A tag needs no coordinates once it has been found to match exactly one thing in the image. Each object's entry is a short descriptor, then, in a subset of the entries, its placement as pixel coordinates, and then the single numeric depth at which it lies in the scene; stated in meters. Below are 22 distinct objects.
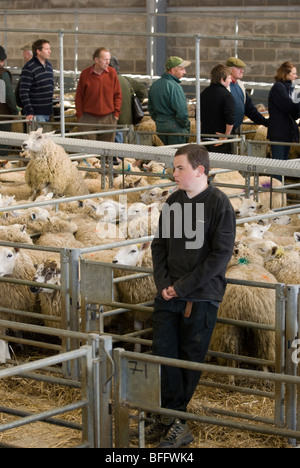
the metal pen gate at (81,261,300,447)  5.78
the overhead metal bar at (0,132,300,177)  10.79
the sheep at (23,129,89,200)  13.84
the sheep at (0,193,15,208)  12.41
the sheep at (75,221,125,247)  10.59
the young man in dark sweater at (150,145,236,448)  6.71
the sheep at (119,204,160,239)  10.71
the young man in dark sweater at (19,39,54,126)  16.97
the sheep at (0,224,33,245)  10.14
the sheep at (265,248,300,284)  8.98
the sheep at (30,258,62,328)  8.82
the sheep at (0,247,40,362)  9.34
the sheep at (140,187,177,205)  13.02
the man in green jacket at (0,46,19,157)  18.69
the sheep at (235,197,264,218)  12.03
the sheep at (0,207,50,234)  11.23
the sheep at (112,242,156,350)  8.99
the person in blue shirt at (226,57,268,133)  16.12
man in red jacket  15.99
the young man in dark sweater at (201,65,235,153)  15.41
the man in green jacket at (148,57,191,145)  16.22
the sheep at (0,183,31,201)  14.31
